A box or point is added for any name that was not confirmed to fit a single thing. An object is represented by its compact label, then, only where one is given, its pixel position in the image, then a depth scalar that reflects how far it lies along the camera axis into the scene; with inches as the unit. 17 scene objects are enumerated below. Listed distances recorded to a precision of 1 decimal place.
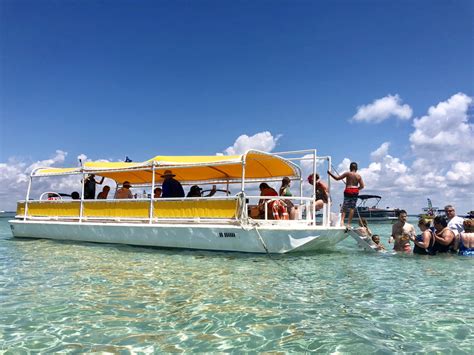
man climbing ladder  481.7
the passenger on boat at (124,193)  578.0
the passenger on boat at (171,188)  523.2
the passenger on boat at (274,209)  465.7
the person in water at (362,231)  474.3
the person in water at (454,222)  470.3
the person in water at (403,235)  477.4
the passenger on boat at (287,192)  483.6
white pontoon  431.8
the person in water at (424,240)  451.2
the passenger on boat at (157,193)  647.8
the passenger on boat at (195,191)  571.8
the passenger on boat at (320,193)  485.5
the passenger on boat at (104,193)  624.1
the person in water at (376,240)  505.9
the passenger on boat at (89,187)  600.4
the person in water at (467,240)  447.7
